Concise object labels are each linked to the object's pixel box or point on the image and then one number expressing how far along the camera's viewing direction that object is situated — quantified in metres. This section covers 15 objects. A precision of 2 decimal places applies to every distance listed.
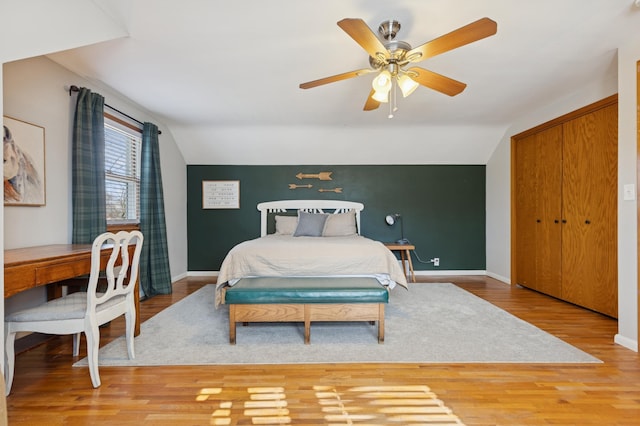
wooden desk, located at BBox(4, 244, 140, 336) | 1.68
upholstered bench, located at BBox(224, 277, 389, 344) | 2.43
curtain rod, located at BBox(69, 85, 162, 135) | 2.88
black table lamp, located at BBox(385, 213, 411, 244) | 5.10
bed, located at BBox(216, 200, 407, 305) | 3.06
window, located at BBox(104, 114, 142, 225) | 3.55
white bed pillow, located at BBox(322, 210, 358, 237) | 4.42
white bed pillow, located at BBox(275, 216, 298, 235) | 4.66
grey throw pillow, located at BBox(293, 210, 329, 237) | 4.37
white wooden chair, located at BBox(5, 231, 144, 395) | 1.80
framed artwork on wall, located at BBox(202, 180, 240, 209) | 5.35
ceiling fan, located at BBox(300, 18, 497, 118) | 1.71
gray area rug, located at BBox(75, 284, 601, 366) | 2.24
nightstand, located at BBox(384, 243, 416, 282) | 4.77
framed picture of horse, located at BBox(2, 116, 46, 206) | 2.30
